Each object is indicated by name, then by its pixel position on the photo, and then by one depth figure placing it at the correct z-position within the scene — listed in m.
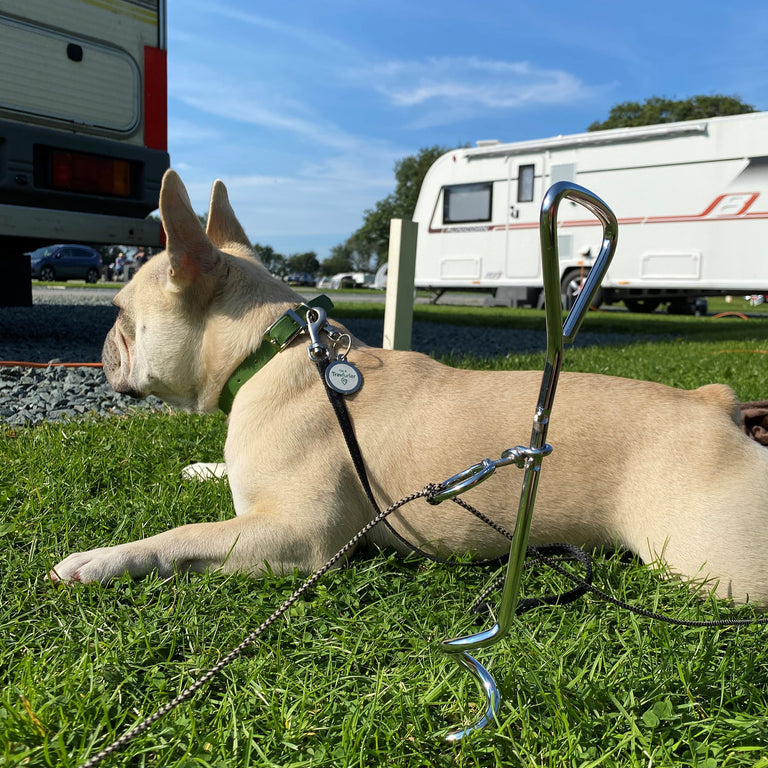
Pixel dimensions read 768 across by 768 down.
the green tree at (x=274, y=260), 98.53
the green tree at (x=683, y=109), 53.00
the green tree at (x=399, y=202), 75.69
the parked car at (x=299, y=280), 70.43
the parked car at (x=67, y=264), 34.84
